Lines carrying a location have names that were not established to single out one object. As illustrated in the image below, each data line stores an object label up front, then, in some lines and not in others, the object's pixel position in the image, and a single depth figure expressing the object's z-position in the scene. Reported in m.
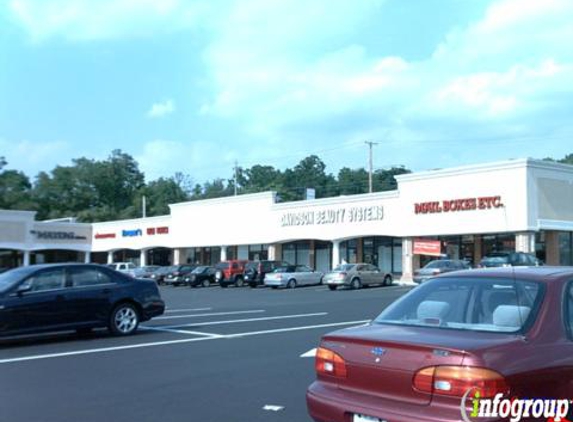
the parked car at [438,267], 33.52
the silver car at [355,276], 37.31
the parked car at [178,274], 48.16
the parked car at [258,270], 42.66
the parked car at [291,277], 40.31
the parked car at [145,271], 50.66
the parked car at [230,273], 44.28
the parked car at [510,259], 32.41
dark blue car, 13.40
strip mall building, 38.09
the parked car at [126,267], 52.86
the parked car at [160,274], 50.09
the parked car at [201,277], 46.69
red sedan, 4.80
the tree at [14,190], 94.88
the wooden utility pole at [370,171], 59.87
